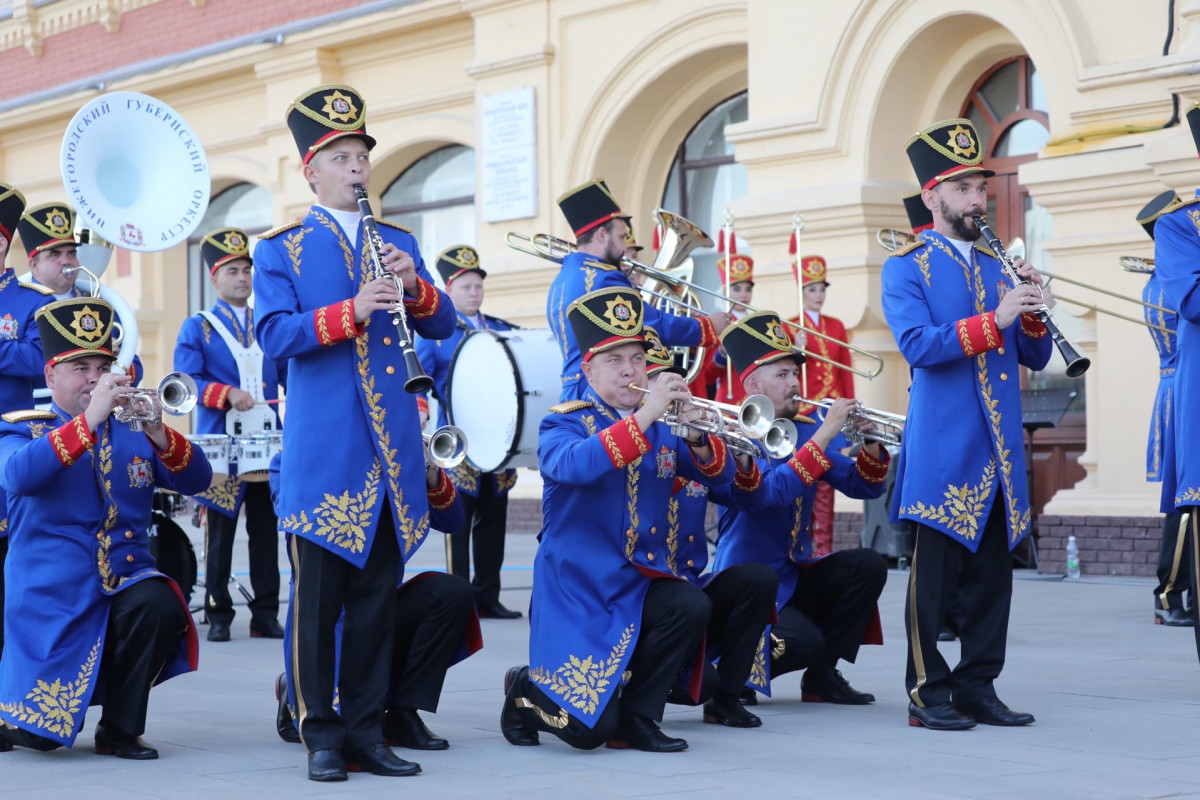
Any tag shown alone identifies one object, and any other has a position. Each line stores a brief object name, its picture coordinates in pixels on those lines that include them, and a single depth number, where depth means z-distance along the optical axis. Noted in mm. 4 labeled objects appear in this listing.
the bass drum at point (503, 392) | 8992
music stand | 10742
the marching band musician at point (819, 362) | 10711
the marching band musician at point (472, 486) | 9250
